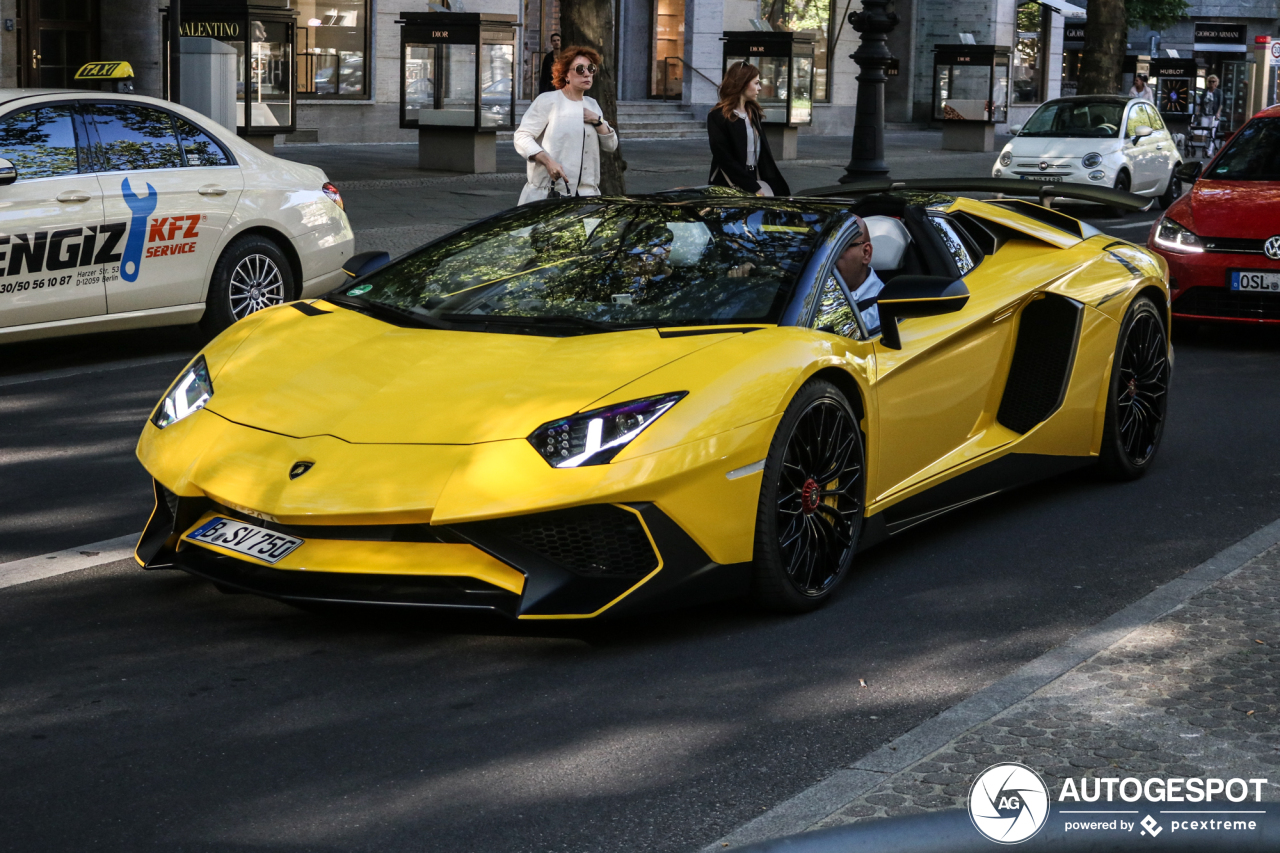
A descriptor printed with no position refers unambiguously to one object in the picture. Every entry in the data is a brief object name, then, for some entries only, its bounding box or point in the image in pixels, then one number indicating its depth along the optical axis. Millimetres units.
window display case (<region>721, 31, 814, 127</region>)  28266
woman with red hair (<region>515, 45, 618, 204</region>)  10094
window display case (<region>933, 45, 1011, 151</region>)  34438
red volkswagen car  10570
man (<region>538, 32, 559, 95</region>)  21586
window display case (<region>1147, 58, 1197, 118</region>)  44188
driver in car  5516
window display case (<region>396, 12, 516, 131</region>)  22109
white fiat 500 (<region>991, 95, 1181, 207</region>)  21953
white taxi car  8773
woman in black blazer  11125
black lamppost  19766
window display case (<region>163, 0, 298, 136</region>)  20203
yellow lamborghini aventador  4414
